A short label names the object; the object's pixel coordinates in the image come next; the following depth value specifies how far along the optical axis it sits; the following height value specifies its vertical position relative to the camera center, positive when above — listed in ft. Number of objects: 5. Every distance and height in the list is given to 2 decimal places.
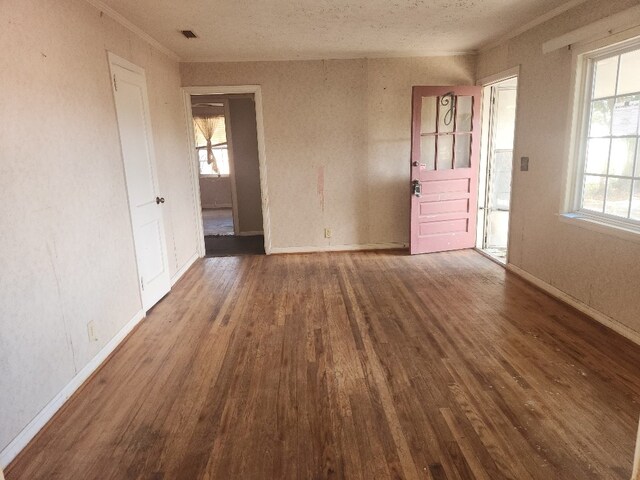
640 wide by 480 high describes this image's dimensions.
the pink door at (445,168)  15.60 -0.71
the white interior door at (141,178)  10.64 -0.49
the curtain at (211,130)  29.96 +2.07
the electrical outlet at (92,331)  8.41 -3.48
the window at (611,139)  9.21 +0.12
